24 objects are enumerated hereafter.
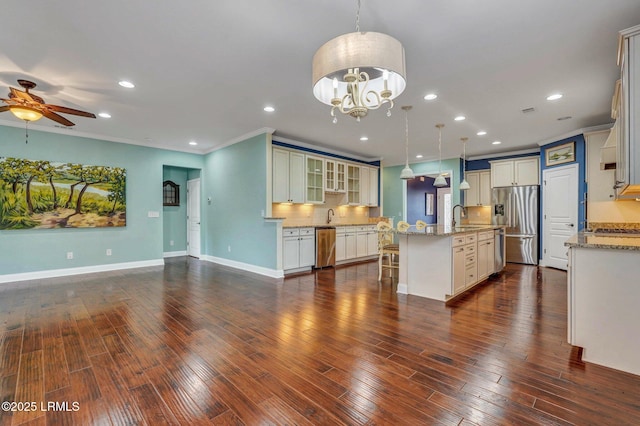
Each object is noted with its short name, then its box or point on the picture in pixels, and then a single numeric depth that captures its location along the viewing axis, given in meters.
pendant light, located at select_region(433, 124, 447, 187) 5.05
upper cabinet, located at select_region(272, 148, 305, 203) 5.60
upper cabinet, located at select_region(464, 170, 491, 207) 7.30
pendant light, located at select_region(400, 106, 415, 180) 4.17
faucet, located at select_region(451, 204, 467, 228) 7.42
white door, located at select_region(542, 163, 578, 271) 5.48
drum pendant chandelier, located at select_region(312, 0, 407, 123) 1.65
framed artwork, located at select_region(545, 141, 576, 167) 5.43
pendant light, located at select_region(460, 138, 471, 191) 5.91
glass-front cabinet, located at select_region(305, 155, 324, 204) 6.26
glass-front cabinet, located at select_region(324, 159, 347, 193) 6.74
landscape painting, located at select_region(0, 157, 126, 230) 4.86
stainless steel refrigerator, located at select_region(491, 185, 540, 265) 6.31
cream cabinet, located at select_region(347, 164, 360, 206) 7.39
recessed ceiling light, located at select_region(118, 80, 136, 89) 3.33
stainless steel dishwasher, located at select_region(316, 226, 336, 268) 5.88
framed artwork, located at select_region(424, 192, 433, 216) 11.02
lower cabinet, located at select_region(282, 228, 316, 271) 5.34
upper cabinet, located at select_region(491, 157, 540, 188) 6.52
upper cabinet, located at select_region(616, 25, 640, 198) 2.14
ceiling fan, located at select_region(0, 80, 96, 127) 3.15
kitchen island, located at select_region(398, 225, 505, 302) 3.71
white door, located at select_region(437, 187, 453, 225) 11.16
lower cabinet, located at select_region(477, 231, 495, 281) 4.57
